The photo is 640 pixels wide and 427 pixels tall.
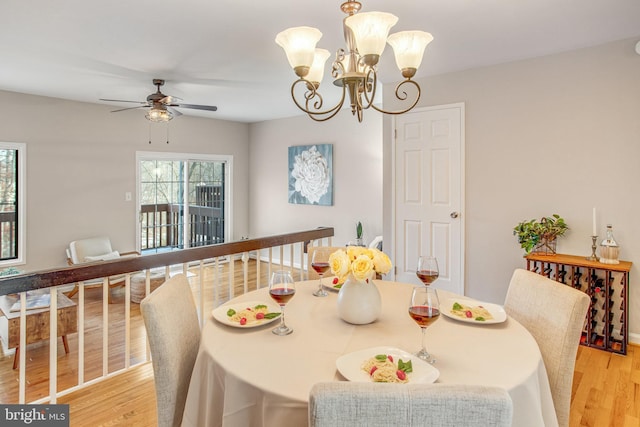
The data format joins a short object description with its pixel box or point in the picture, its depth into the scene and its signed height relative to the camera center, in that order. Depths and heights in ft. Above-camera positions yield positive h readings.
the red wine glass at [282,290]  4.41 -0.97
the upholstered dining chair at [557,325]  4.44 -1.49
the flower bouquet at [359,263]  4.40 -0.67
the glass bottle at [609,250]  9.34 -1.07
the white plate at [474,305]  4.68 -1.38
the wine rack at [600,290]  9.26 -2.15
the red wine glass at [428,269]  4.92 -0.80
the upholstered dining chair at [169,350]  4.31 -1.70
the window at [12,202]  15.01 +0.24
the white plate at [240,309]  4.56 -1.38
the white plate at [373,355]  3.30 -1.47
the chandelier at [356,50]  5.30 +2.41
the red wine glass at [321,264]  5.75 -0.86
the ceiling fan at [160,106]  12.36 +3.42
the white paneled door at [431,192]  12.12 +0.52
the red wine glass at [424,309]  3.70 -1.00
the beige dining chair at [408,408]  2.20 -1.18
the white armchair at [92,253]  15.44 -1.93
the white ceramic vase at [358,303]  4.66 -1.19
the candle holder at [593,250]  9.69 -1.11
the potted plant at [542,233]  10.25 -0.70
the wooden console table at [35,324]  9.75 -3.15
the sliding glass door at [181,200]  19.39 +0.41
